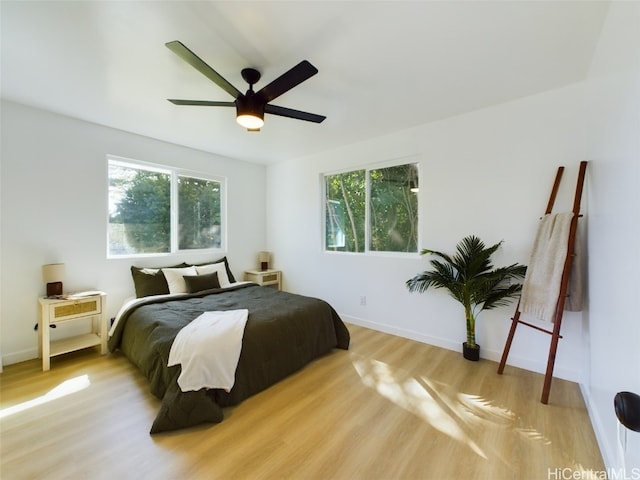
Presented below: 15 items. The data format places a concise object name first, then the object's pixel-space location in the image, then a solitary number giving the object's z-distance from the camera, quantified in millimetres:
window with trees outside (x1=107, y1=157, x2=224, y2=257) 3299
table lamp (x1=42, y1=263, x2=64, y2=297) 2596
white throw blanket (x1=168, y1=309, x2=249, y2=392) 1803
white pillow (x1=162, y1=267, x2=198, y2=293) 3279
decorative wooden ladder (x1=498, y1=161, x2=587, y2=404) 1977
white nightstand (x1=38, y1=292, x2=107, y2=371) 2447
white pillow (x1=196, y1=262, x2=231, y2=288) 3682
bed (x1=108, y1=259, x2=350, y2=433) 1767
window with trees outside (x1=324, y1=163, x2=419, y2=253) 3291
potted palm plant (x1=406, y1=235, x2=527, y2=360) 2471
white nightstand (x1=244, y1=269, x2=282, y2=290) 4430
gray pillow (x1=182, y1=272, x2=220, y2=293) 3312
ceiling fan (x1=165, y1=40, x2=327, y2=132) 1578
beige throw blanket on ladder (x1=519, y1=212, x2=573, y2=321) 2068
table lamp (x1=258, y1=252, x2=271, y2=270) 4723
